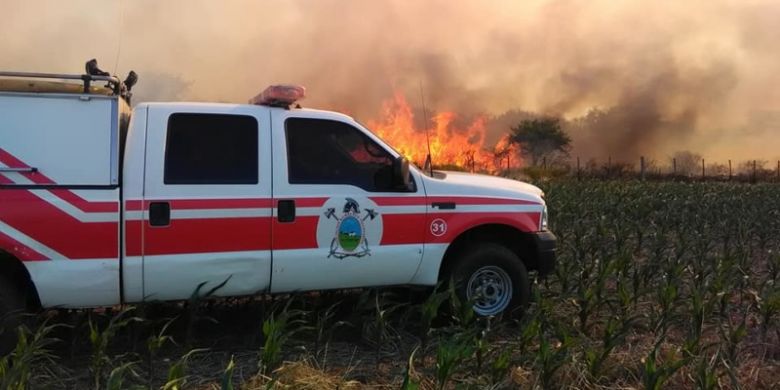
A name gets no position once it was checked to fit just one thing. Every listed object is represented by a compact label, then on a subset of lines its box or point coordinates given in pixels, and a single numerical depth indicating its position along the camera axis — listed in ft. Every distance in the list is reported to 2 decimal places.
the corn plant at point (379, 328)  16.46
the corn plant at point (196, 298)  16.12
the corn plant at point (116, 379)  11.62
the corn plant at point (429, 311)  16.54
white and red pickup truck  14.99
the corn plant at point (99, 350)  13.71
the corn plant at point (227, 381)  11.44
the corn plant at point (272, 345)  13.71
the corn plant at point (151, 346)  14.37
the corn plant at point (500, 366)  13.78
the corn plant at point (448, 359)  13.24
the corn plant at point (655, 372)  13.04
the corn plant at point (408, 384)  11.58
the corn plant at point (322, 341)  16.12
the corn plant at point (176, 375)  11.65
